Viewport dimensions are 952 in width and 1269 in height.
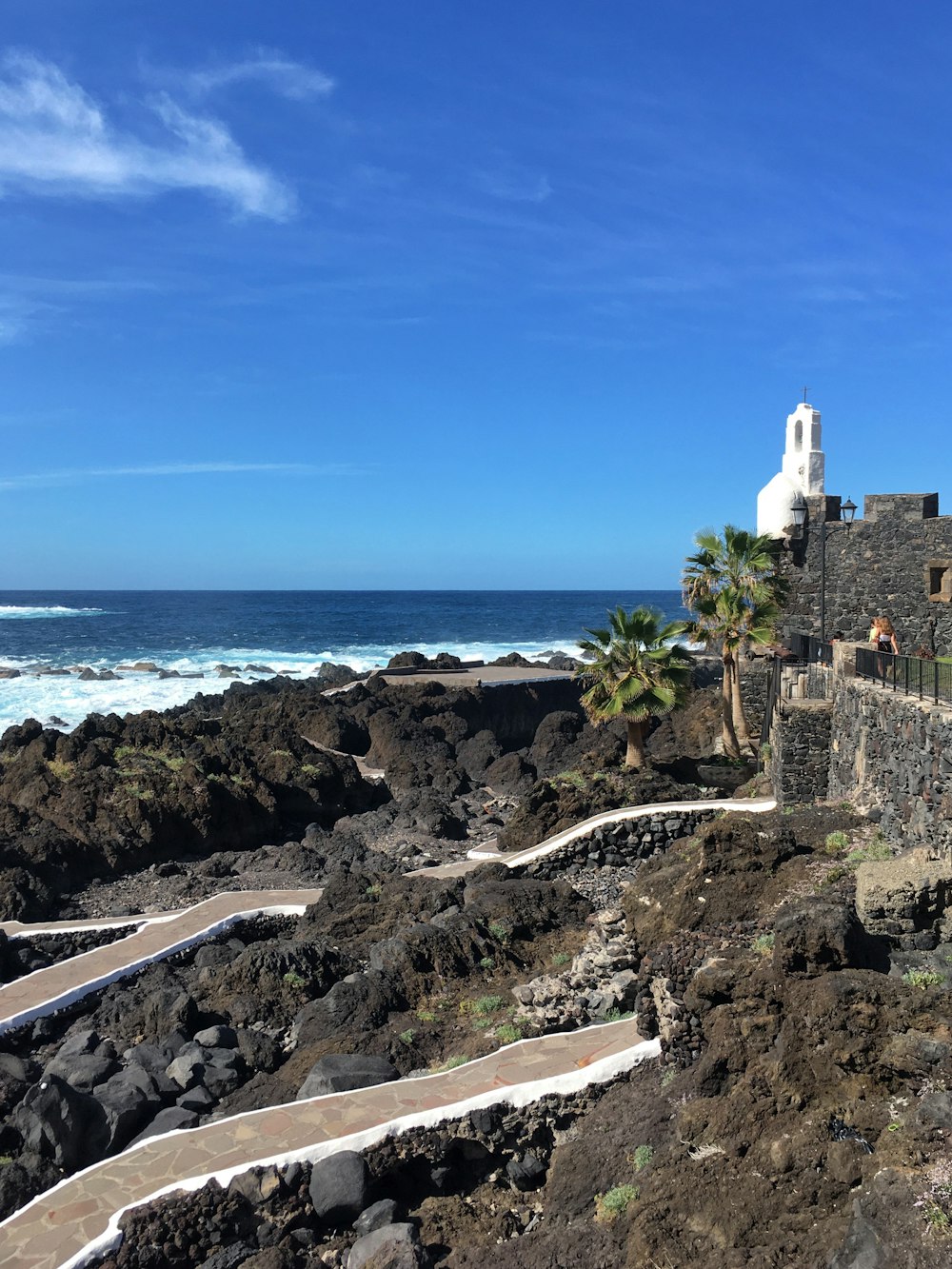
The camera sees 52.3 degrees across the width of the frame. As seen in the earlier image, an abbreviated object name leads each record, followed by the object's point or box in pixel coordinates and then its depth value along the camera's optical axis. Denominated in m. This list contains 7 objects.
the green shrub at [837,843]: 11.67
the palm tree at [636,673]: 20.16
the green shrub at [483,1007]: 11.34
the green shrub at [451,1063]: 9.73
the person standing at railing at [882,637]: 16.92
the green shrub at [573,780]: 19.20
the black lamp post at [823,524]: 21.89
